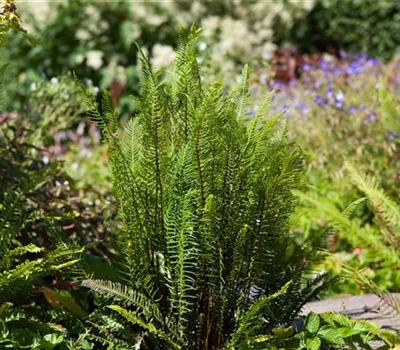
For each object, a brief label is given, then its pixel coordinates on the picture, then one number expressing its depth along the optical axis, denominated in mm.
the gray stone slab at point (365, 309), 2825
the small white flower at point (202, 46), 4729
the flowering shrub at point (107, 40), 8258
